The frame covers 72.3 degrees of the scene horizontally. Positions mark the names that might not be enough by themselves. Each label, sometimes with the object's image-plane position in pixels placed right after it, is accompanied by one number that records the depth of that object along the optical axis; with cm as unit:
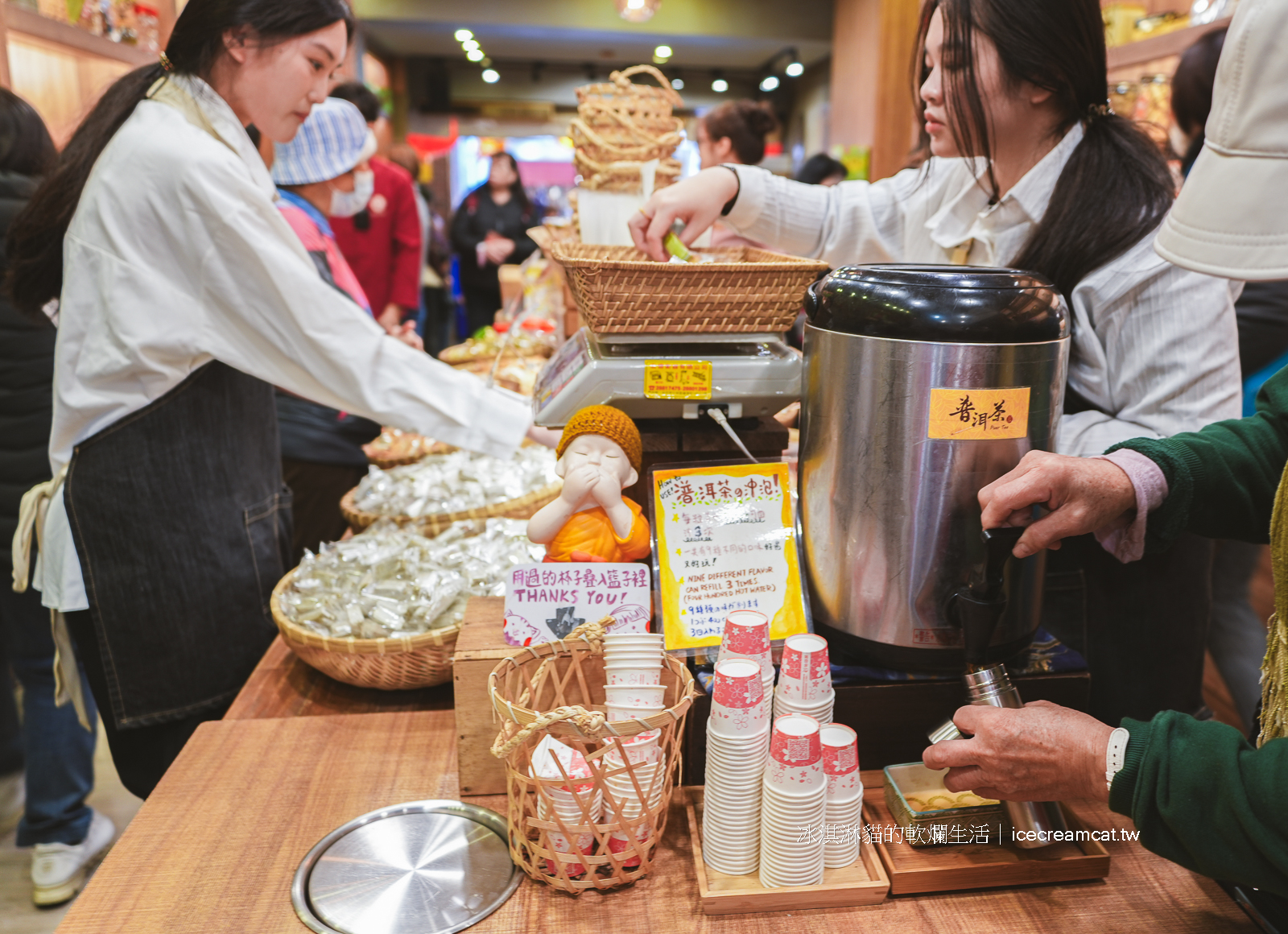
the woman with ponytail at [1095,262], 116
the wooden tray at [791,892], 85
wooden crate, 102
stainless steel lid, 85
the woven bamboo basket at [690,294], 114
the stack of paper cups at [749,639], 89
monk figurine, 107
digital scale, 117
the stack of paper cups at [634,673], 90
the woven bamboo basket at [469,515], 190
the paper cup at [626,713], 89
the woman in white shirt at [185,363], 145
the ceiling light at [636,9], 659
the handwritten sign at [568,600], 103
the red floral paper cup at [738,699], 82
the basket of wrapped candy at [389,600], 124
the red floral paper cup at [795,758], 79
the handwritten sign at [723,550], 105
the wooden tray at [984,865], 89
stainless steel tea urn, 90
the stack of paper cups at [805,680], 89
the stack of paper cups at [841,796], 85
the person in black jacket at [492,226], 684
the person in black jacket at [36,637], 220
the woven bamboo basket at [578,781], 81
